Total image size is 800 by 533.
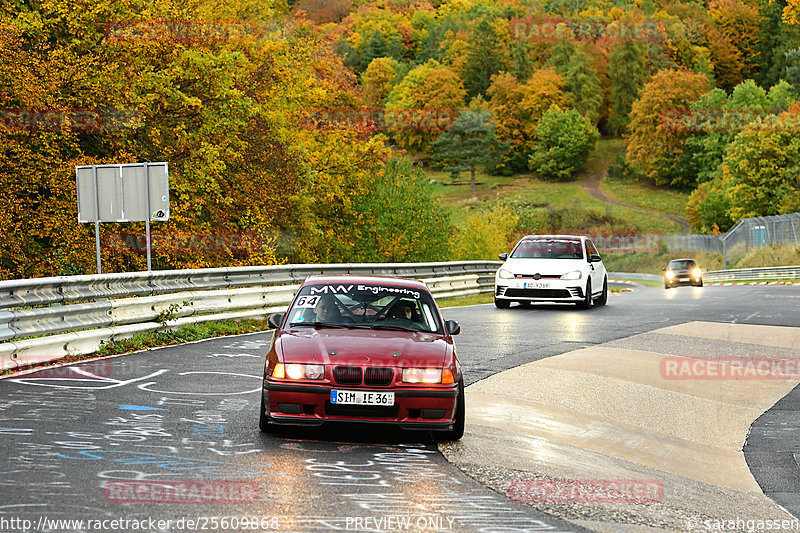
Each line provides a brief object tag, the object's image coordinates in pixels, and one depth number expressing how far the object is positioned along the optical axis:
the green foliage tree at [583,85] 154.00
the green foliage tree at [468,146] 138.25
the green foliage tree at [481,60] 175.62
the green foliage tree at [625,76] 155.00
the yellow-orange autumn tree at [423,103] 152.00
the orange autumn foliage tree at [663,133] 124.31
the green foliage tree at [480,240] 73.62
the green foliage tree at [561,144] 136.38
